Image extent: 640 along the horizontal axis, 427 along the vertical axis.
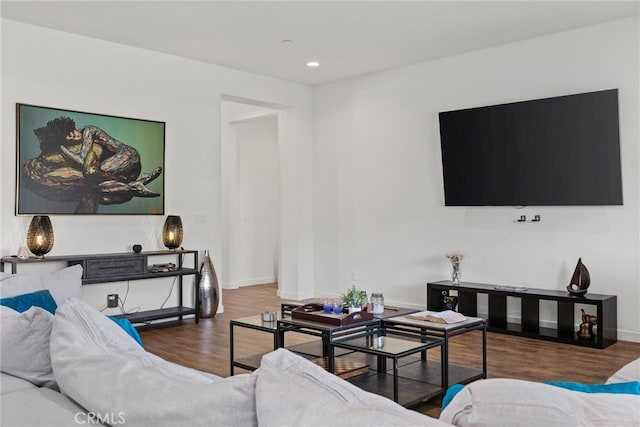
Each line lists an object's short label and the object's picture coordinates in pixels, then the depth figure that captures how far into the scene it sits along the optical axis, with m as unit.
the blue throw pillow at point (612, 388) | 1.09
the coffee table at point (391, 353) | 3.09
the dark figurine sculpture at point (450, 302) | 5.64
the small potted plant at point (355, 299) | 3.77
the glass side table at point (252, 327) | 3.65
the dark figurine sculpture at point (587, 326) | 4.82
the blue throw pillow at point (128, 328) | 2.37
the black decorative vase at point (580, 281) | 4.88
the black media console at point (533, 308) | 4.72
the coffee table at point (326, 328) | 3.41
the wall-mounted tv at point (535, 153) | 4.90
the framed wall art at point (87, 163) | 4.98
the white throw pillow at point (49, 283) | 3.02
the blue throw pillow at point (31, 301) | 2.85
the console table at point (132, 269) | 5.00
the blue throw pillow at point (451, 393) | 1.19
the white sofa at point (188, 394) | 0.90
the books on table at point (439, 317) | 3.54
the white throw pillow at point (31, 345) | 1.81
